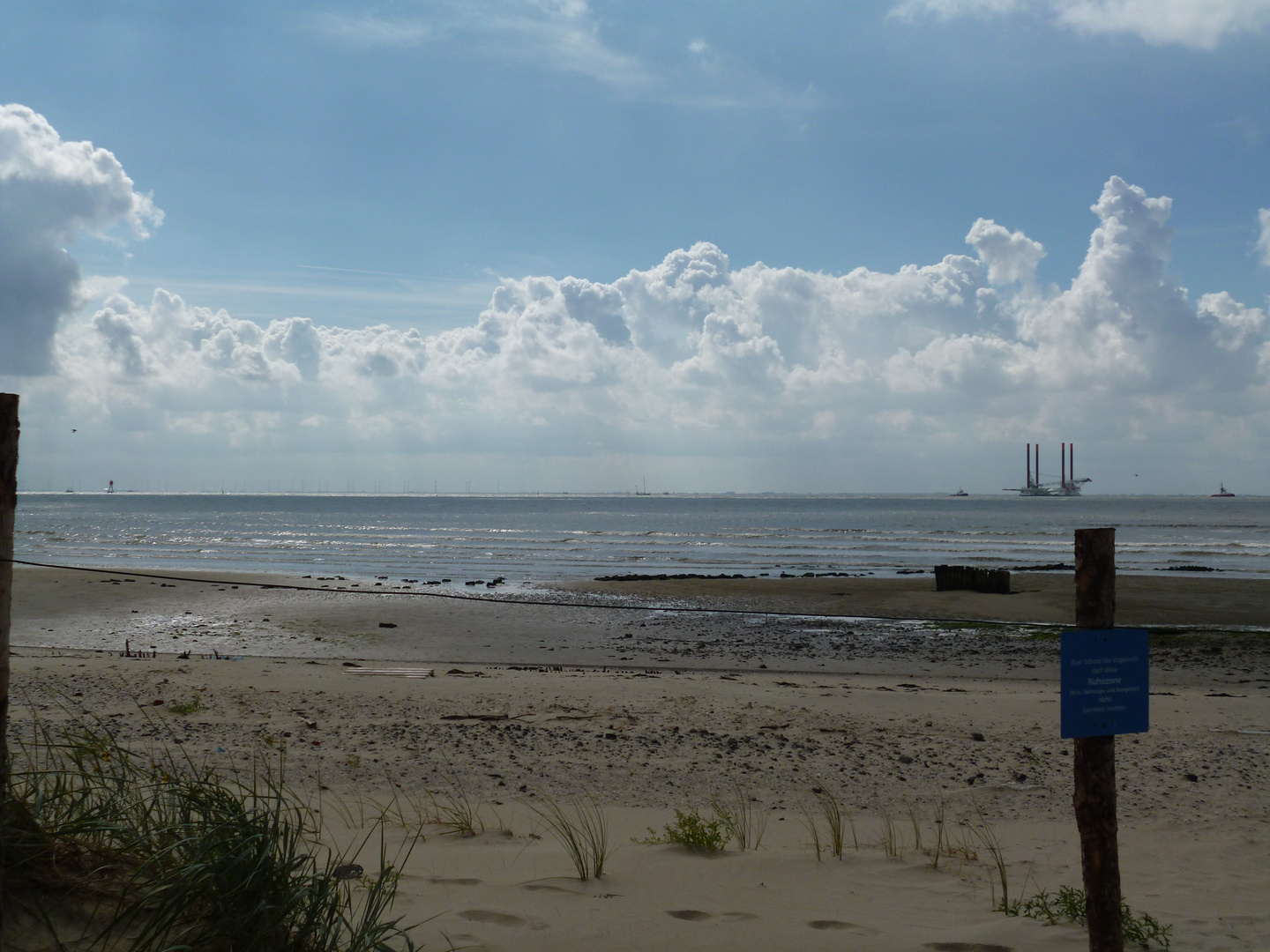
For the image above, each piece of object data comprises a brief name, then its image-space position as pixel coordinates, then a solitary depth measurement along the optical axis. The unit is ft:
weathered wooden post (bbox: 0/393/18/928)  10.87
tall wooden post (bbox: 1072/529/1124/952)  12.43
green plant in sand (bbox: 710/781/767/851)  18.93
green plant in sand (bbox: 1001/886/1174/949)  14.15
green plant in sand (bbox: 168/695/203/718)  29.30
